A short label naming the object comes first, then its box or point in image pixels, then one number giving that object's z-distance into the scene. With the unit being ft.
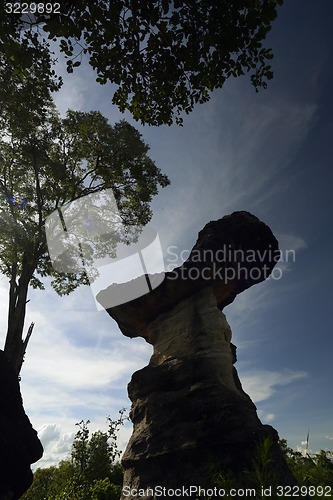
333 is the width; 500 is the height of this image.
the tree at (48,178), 40.98
